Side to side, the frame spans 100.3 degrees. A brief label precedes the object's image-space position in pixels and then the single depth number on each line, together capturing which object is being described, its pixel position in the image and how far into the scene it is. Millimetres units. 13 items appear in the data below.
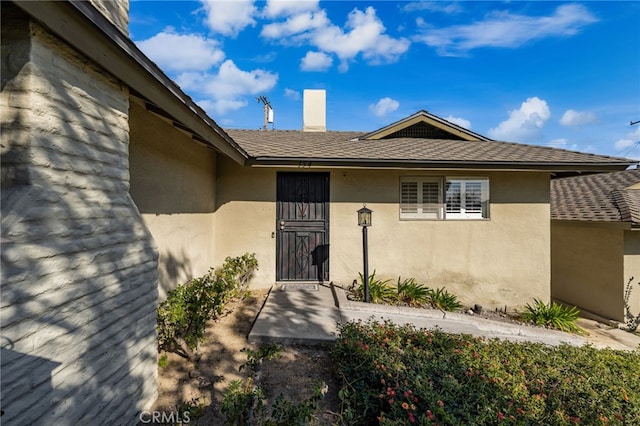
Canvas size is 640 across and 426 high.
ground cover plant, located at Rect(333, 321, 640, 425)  2426
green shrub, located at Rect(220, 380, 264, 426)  1856
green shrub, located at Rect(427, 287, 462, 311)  5934
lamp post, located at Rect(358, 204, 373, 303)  5410
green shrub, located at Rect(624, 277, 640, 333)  6914
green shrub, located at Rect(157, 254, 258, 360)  2979
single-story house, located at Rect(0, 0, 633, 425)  1557
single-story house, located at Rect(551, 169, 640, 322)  7016
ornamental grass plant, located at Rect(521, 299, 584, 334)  5707
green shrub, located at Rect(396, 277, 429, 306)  5914
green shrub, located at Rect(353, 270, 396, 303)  5656
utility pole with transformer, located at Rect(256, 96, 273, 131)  14172
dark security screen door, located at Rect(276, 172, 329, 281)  6355
